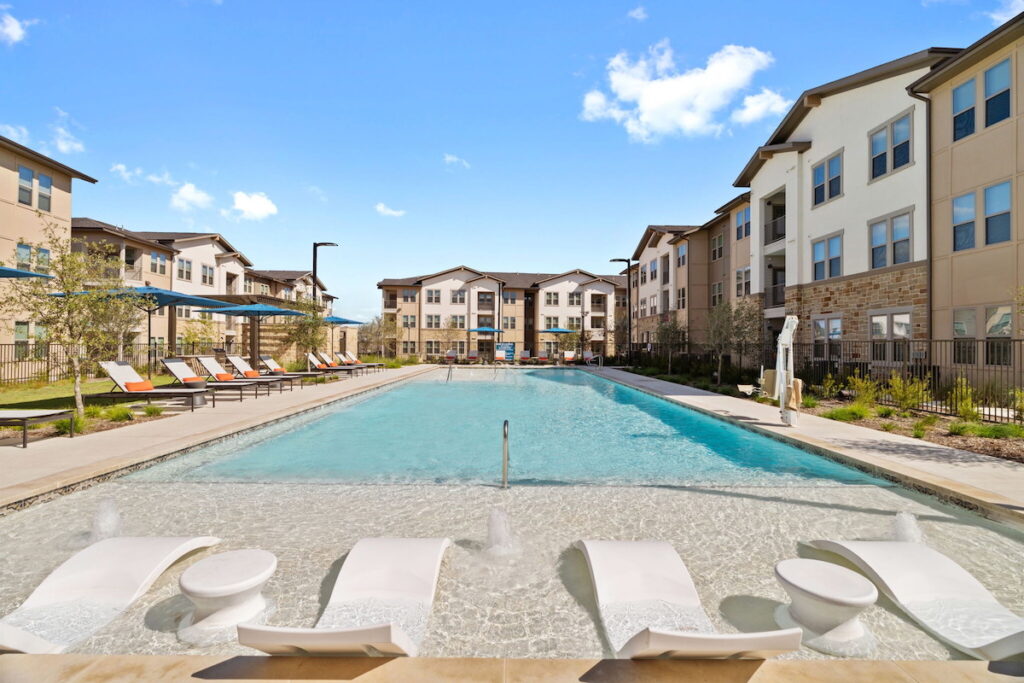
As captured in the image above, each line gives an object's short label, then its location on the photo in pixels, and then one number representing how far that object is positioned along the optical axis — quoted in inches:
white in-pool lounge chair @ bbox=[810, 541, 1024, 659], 131.4
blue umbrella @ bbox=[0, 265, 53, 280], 379.9
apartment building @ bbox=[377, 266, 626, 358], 1943.9
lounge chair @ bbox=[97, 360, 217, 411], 457.4
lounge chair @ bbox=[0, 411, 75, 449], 300.5
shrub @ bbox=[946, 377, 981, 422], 401.7
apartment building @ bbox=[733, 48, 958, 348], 585.0
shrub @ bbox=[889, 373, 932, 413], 470.6
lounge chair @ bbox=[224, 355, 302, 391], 656.0
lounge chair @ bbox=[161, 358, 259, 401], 534.6
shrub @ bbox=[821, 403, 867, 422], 444.1
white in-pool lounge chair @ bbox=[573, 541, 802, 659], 90.1
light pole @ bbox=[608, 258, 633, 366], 1296.4
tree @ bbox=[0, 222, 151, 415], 386.9
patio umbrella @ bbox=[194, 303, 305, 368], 736.3
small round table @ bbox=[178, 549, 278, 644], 129.2
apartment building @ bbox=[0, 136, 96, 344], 797.2
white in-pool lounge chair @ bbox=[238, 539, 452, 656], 92.8
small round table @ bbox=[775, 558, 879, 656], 126.0
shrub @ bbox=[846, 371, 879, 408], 502.3
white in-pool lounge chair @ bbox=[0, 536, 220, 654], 132.0
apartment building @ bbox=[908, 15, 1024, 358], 466.9
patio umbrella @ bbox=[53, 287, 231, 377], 528.6
